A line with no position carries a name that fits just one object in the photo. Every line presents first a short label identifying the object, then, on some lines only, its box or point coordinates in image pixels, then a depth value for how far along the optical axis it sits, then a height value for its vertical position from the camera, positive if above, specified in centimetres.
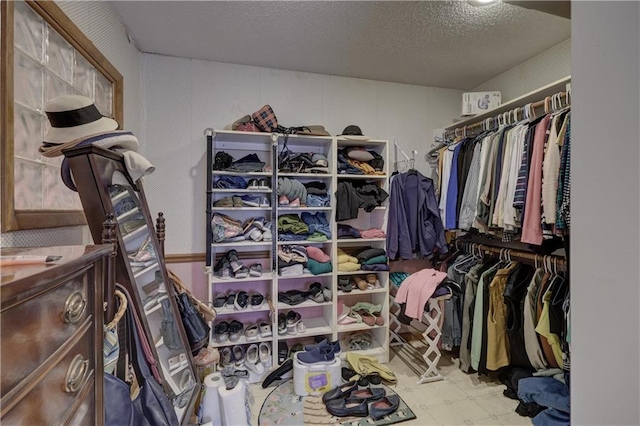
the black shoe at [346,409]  175 -118
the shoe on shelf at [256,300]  220 -65
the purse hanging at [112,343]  85 -38
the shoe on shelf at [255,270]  219 -42
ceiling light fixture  153 +116
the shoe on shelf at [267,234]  221 -15
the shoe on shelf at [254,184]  217 +23
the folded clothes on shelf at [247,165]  218 +38
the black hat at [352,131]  242 +70
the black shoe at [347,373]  211 -116
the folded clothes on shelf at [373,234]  245 -16
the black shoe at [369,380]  200 -115
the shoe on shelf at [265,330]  220 -87
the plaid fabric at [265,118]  222 +73
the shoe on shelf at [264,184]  218 +23
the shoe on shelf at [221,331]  211 -87
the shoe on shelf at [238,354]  216 -105
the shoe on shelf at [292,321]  224 -83
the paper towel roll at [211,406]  141 -94
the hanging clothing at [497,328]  199 -78
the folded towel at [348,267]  233 -42
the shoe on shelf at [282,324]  223 -85
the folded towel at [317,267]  226 -41
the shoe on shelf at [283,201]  224 +11
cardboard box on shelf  238 +92
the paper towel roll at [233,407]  141 -93
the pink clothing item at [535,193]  165 +12
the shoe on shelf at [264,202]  224 +10
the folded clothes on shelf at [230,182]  216 +24
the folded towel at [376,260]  239 -38
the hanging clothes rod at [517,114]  175 +70
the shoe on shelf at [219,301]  216 -65
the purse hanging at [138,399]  77 -55
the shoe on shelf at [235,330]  214 -87
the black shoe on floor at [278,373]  206 -113
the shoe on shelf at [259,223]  222 -6
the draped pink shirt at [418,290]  206 -55
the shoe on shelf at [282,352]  226 -107
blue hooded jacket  234 -4
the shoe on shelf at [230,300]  219 -64
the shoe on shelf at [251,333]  216 -89
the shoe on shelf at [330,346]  208 -95
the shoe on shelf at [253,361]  212 -107
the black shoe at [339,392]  186 -116
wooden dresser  42 -22
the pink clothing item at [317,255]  229 -32
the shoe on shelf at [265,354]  217 -105
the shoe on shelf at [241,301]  215 -64
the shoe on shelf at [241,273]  214 -43
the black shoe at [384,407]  175 -119
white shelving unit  217 -27
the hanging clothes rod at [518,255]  179 -28
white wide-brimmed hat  98 +33
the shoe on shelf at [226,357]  214 -105
